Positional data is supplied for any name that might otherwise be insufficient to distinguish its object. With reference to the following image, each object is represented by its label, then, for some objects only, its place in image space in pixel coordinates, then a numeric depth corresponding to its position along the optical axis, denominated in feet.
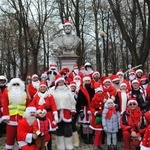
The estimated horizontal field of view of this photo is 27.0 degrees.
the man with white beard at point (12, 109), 23.07
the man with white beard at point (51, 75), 32.84
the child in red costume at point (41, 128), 19.66
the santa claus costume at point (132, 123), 22.45
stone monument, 44.32
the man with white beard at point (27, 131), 19.27
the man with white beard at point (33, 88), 29.73
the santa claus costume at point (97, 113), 24.82
